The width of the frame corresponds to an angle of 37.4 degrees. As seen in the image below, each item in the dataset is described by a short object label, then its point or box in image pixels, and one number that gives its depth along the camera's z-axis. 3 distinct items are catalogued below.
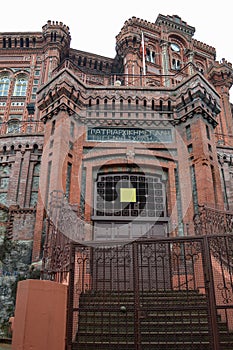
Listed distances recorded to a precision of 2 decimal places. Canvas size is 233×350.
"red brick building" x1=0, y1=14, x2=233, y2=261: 12.73
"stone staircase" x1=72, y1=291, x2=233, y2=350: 6.59
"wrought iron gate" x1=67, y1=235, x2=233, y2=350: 6.50
